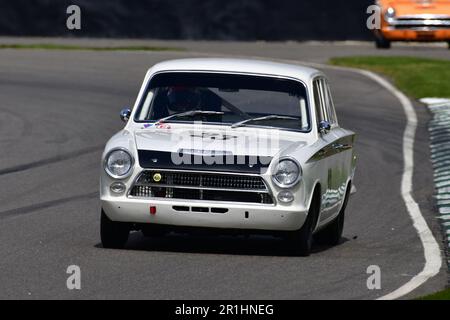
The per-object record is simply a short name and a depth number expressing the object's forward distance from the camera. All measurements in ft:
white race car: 34.27
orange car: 107.76
